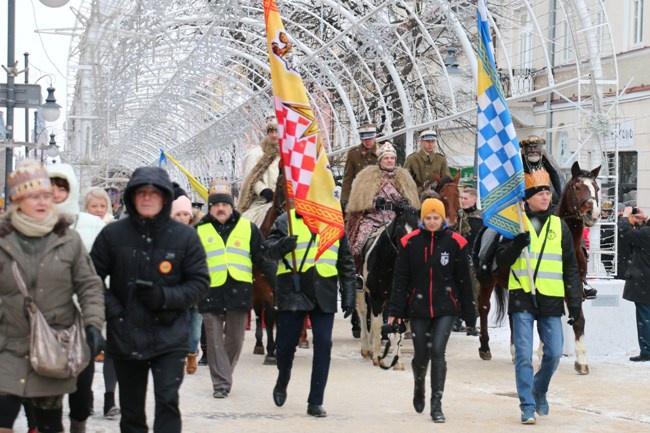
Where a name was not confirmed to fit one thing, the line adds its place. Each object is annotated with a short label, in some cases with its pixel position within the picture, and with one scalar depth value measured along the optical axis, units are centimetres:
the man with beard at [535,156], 1215
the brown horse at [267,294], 1318
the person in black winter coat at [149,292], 690
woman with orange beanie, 973
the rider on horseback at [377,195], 1350
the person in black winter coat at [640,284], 1418
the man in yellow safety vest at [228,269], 1095
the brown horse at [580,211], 1238
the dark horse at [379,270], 1251
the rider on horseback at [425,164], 1644
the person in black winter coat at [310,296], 983
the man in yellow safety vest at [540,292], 966
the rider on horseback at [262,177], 1459
